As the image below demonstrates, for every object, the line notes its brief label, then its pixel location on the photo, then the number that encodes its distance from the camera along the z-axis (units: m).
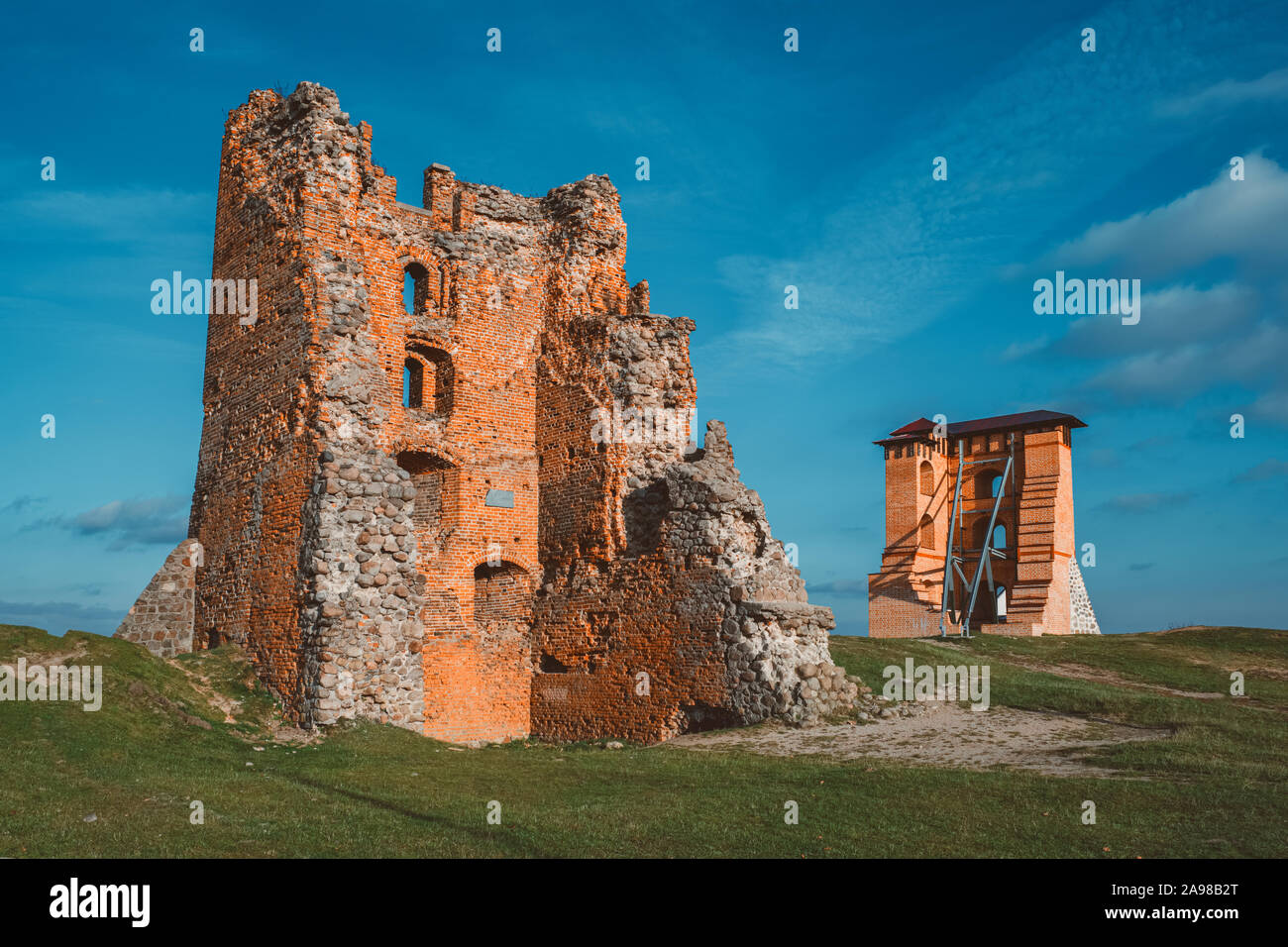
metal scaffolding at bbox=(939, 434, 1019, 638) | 42.03
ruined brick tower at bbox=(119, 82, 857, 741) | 16.00
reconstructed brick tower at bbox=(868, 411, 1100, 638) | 41.41
